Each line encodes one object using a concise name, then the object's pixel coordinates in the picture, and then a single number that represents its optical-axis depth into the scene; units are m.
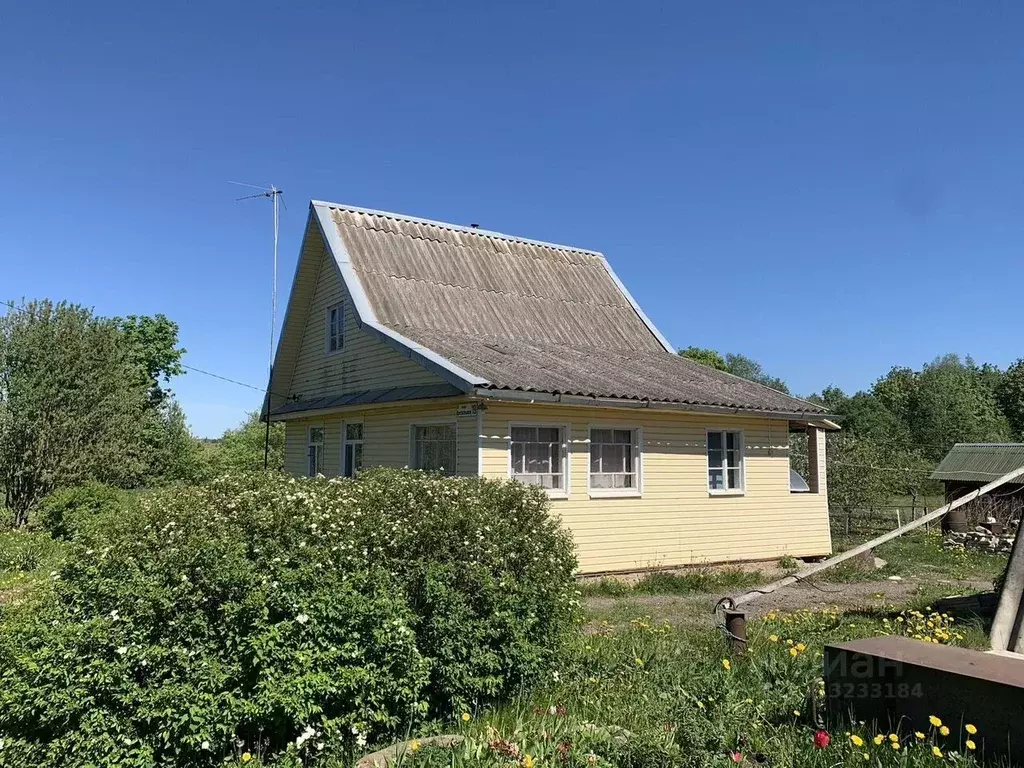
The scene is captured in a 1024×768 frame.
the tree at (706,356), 43.78
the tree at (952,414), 49.81
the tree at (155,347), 36.09
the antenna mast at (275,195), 17.72
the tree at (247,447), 31.09
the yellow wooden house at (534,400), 11.74
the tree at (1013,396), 55.76
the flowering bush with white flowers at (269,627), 4.00
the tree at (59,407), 20.47
